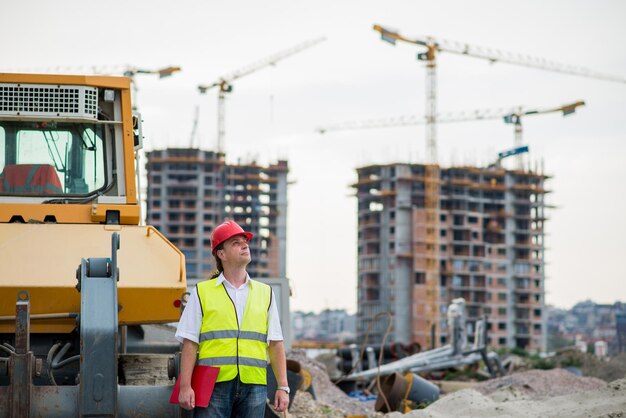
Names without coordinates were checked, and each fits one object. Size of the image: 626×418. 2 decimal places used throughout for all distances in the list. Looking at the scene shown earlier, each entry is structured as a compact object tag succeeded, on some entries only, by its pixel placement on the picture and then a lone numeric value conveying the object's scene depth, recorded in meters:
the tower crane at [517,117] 111.76
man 6.80
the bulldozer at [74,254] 7.06
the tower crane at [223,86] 123.16
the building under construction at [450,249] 129.75
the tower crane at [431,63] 103.38
